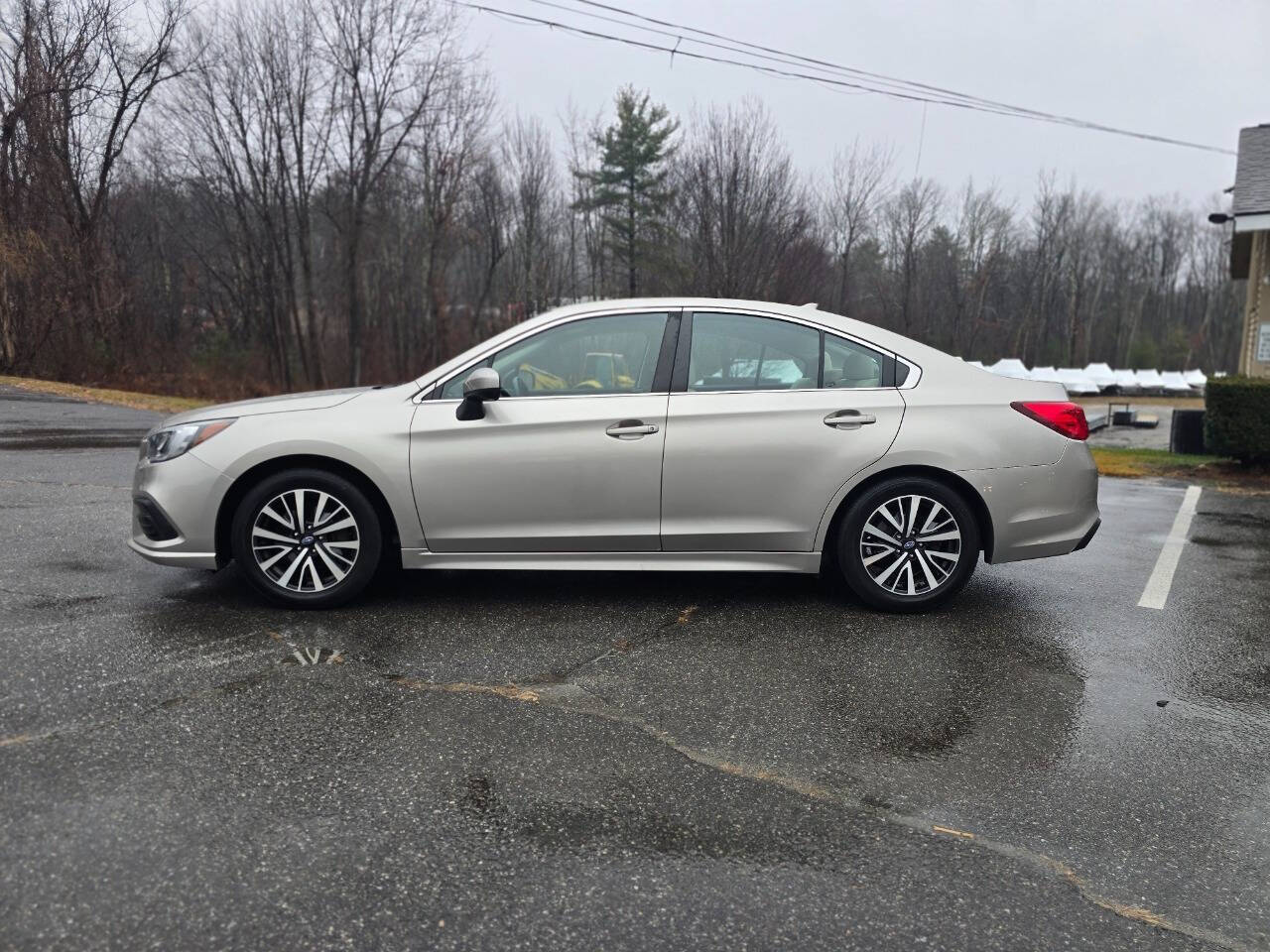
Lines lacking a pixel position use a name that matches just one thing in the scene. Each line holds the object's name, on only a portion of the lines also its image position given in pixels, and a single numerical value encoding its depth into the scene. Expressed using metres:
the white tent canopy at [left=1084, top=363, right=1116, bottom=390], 66.88
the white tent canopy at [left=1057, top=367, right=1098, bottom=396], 63.50
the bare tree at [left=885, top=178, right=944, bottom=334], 43.19
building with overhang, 17.72
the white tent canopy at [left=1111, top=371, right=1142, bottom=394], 68.94
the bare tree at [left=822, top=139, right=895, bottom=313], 30.75
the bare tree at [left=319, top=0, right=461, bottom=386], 31.47
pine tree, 41.72
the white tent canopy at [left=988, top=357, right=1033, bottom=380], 56.80
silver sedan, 4.96
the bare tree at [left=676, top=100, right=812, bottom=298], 25.17
